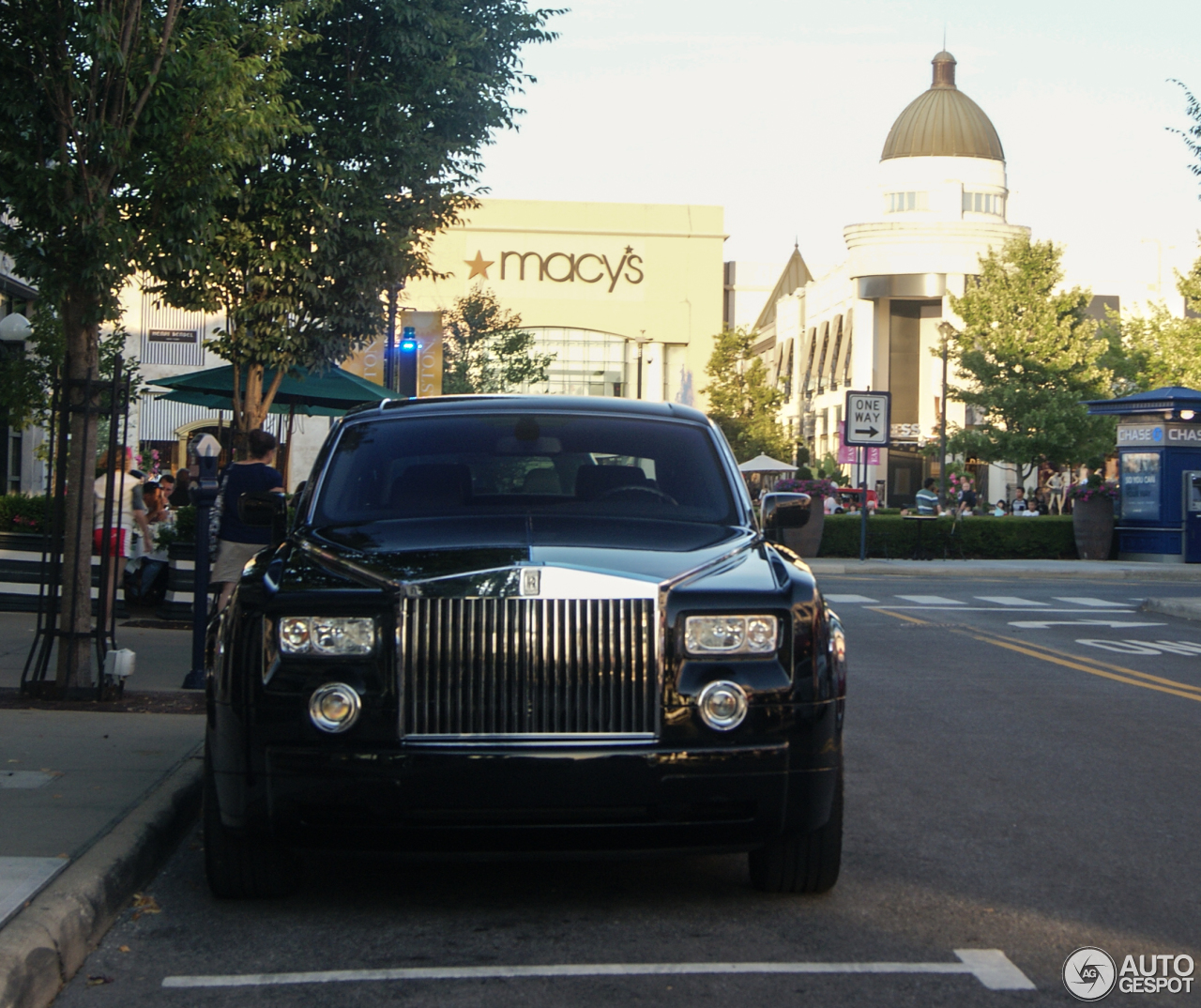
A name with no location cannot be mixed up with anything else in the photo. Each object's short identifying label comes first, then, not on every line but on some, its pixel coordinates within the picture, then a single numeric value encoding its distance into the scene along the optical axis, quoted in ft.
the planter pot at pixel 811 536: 100.37
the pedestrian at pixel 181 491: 66.66
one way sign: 98.27
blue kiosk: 103.40
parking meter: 32.32
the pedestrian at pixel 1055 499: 161.58
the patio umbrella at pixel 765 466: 174.50
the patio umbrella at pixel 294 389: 59.57
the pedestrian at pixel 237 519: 36.91
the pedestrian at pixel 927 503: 105.60
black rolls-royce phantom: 15.44
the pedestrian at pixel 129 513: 49.83
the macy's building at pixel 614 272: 283.59
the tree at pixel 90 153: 30.76
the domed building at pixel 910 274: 261.65
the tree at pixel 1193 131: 67.41
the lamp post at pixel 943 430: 176.96
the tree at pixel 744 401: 233.35
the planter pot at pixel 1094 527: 105.91
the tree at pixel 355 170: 55.11
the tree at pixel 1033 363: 166.91
